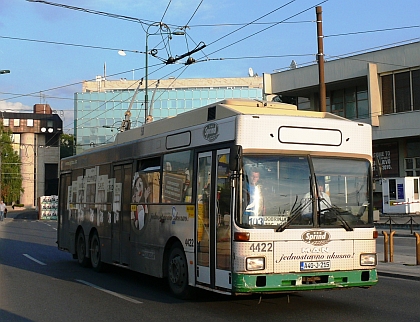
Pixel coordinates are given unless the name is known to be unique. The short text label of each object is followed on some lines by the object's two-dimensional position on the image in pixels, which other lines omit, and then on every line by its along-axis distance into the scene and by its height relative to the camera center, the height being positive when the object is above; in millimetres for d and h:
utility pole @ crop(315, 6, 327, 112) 20531 +4991
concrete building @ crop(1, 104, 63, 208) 101625 +10264
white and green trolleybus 9242 +133
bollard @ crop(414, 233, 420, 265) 16016 -978
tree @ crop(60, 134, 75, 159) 113062 +11572
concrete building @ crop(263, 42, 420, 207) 42281 +7974
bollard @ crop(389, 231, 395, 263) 17125 -1040
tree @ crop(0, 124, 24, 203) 95625 +5701
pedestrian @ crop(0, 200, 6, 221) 55769 +134
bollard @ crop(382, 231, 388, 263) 17119 -1100
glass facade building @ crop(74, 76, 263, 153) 80562 +13686
